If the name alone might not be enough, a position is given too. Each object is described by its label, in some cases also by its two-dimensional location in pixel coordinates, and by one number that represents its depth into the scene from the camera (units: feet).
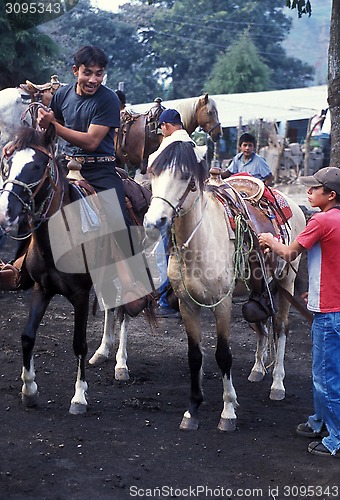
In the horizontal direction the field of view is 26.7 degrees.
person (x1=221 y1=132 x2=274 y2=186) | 29.43
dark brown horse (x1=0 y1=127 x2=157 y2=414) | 15.82
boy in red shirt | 15.14
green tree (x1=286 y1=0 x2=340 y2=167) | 31.68
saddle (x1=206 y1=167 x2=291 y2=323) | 17.98
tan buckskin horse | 15.16
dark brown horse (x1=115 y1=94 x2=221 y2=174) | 27.25
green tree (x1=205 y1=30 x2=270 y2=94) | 111.14
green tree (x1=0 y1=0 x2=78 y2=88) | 43.68
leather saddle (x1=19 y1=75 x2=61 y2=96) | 26.89
